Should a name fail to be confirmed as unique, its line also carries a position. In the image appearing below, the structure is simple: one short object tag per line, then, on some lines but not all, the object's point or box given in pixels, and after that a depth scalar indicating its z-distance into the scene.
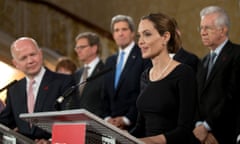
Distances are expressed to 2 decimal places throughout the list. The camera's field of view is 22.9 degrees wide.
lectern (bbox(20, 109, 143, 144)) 2.28
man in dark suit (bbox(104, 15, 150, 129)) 4.59
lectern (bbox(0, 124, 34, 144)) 2.98
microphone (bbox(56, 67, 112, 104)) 3.65
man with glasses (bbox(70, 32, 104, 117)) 5.02
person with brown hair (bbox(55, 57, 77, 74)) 6.12
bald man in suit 4.13
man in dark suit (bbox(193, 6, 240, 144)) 3.86
